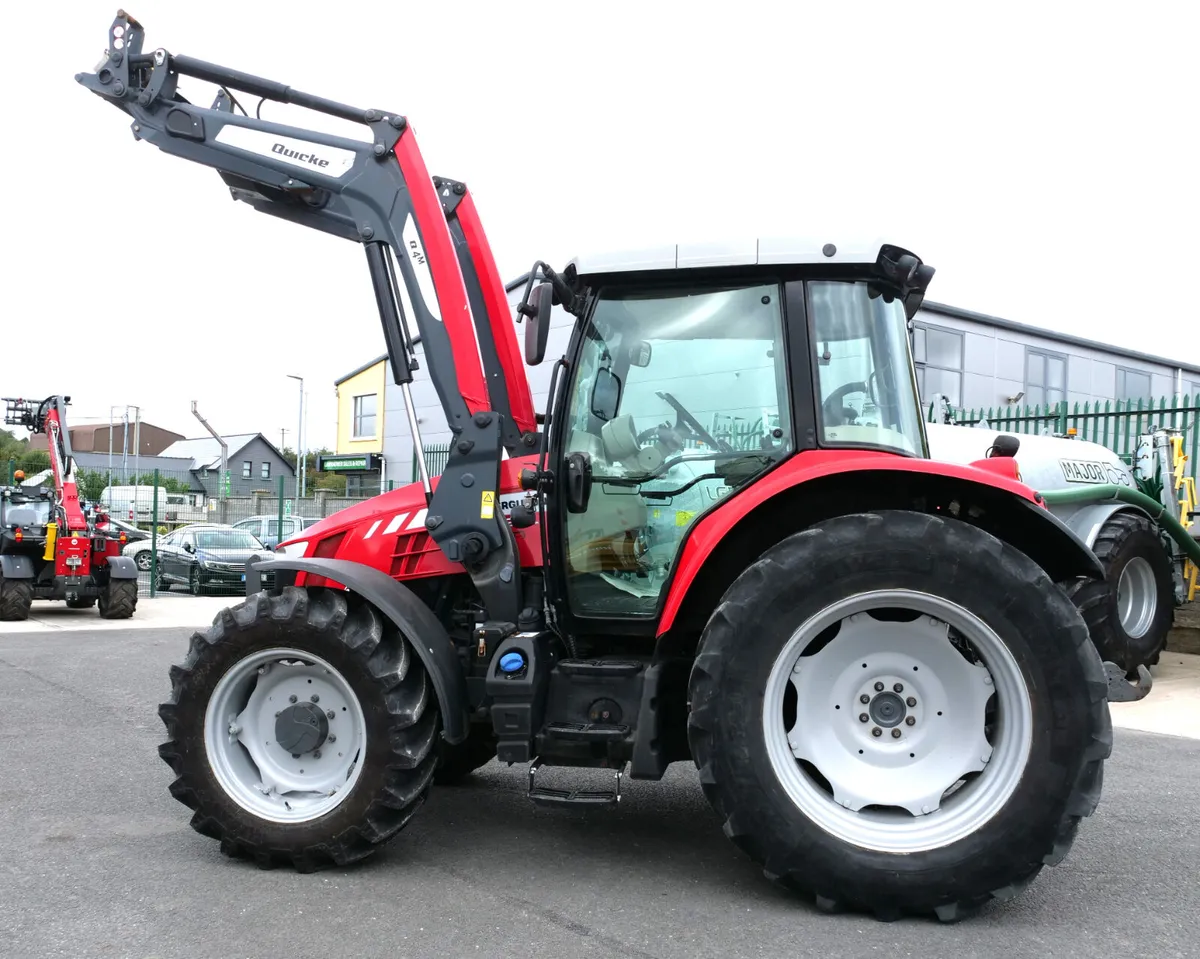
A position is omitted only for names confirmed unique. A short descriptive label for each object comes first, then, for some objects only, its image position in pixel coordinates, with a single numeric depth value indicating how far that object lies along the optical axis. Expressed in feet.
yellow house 111.04
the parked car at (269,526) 68.69
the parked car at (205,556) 60.49
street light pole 109.18
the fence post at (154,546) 56.59
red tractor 11.12
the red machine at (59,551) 45.39
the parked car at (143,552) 64.75
